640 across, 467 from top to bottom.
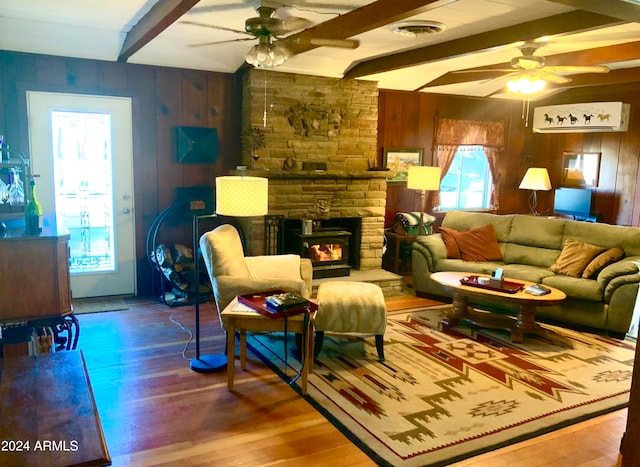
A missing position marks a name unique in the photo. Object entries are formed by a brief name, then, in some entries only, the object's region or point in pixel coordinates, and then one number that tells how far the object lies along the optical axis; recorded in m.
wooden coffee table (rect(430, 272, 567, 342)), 4.34
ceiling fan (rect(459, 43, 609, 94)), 4.39
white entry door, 4.98
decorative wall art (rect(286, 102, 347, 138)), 5.70
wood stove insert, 5.63
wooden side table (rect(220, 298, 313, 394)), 3.33
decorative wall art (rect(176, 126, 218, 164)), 5.52
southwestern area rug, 2.91
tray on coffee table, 4.48
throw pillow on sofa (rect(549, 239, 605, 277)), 5.02
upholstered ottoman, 3.83
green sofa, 4.59
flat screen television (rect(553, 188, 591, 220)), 7.29
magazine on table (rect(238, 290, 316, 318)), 3.30
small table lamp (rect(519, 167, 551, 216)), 7.14
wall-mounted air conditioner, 6.85
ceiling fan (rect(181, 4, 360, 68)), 3.46
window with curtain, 7.26
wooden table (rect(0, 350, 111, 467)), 1.29
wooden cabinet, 2.93
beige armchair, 3.77
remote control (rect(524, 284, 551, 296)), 4.43
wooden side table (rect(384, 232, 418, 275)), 6.58
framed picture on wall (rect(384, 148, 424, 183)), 6.83
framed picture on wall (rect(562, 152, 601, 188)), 7.38
